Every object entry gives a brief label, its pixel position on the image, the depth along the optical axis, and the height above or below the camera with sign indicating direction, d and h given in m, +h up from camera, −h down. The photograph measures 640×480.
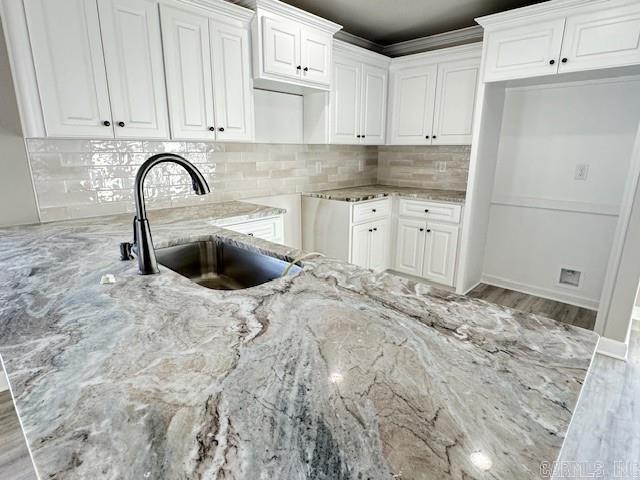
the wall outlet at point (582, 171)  2.88 -0.02
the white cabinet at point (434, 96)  3.09 +0.67
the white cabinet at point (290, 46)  2.40 +0.89
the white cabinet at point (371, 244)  3.20 -0.76
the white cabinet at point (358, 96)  3.12 +0.66
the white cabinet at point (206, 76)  2.11 +0.58
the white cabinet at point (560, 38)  2.16 +0.89
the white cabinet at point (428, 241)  3.16 -0.71
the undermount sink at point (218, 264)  1.44 -0.45
